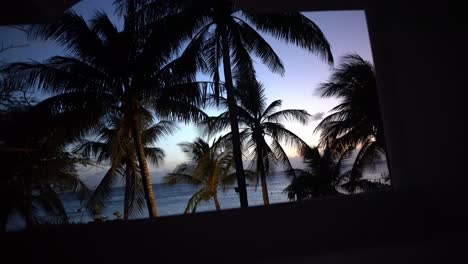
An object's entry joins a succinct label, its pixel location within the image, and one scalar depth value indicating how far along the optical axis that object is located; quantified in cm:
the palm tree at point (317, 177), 1064
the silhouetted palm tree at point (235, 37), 657
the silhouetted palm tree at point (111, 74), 619
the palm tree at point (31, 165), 607
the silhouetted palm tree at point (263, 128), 1005
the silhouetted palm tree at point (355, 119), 909
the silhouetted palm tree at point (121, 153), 764
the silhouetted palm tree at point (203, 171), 1144
